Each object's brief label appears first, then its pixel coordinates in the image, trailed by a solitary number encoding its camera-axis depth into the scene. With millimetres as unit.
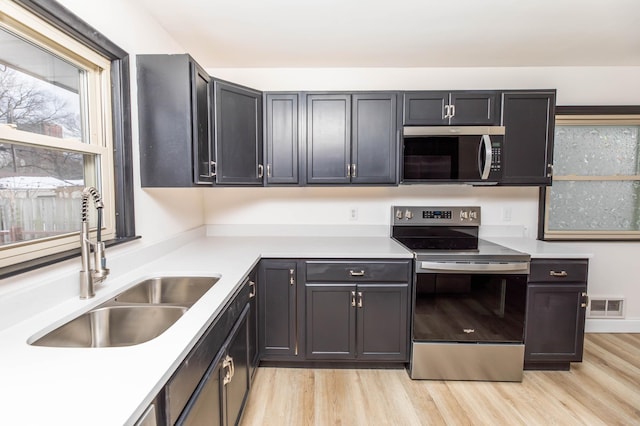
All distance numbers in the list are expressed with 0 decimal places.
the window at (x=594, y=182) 2697
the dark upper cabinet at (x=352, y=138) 2336
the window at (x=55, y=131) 1103
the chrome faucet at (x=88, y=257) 1228
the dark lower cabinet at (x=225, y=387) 1025
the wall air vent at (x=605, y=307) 2756
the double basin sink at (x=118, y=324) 1119
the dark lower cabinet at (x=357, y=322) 2137
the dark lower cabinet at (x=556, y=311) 2117
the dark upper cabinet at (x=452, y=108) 2293
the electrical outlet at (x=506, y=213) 2715
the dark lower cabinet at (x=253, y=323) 1845
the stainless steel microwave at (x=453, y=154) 2264
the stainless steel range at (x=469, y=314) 2037
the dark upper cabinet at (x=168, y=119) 1707
